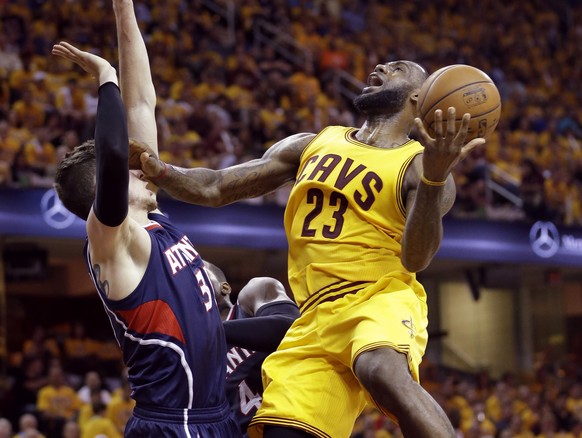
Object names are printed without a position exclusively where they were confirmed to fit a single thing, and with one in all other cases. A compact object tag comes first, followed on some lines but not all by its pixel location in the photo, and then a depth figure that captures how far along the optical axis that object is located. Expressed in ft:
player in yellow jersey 13.61
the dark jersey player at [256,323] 15.71
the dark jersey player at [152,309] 11.97
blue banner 35.53
